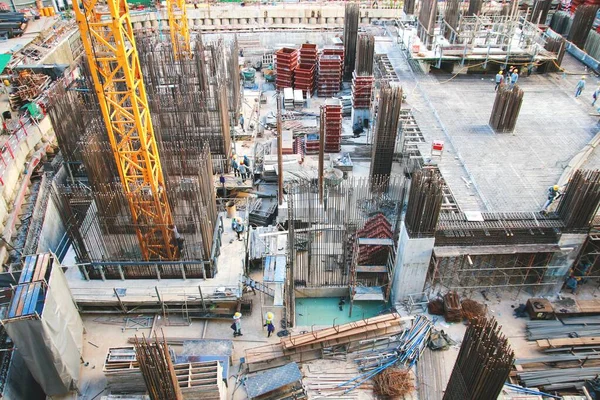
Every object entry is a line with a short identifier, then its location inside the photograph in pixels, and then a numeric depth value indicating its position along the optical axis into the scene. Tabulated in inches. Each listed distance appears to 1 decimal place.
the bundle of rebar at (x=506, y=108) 834.8
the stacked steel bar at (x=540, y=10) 1306.6
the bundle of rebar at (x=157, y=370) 435.5
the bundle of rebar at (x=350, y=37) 1295.5
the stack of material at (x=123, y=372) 547.8
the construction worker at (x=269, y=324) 631.8
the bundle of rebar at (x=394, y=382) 565.9
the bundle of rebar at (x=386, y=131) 804.6
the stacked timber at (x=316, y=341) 604.7
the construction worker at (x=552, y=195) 635.5
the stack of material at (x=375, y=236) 727.1
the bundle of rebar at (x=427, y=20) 1104.2
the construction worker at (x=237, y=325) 628.4
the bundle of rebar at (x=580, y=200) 590.9
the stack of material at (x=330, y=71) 1200.8
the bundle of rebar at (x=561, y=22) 1331.6
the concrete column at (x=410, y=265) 629.9
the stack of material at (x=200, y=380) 517.0
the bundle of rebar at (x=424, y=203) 585.9
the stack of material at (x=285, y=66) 1237.7
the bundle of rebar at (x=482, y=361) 420.5
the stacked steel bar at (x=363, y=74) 1062.4
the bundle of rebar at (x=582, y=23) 1150.3
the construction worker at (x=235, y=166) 932.0
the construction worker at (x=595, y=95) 950.4
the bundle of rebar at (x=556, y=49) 1071.6
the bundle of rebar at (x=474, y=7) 1214.5
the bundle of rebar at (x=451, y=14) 1132.5
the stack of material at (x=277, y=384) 551.2
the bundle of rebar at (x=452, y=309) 644.7
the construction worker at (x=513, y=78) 983.3
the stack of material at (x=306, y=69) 1233.4
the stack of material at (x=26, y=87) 1088.8
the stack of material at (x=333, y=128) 976.9
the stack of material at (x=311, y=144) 998.4
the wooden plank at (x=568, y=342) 612.5
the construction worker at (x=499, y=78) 995.3
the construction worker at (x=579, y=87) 965.1
